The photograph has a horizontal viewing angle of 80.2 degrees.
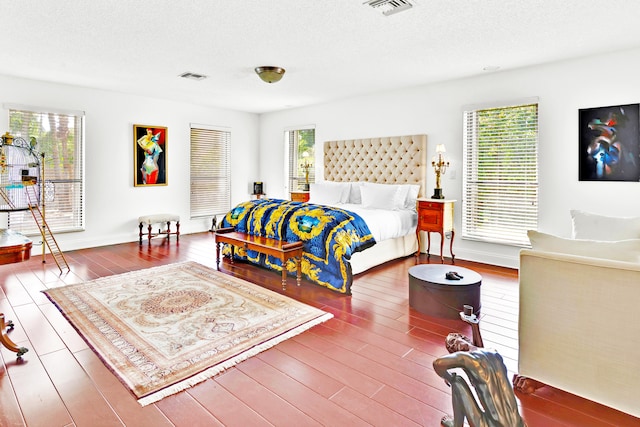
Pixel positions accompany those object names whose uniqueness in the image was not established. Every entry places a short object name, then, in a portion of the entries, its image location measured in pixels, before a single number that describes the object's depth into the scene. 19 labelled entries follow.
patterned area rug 2.35
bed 4.00
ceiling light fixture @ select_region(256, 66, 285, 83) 4.56
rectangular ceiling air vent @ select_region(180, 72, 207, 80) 5.05
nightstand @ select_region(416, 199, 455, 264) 5.05
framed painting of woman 6.51
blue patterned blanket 3.89
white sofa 1.72
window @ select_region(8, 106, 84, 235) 5.37
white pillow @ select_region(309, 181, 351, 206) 6.18
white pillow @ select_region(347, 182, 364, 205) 6.15
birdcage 4.43
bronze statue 1.00
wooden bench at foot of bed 3.89
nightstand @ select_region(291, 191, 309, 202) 6.96
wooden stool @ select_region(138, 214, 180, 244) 6.37
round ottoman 3.11
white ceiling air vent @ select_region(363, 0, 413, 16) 2.91
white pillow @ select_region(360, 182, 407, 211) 5.45
